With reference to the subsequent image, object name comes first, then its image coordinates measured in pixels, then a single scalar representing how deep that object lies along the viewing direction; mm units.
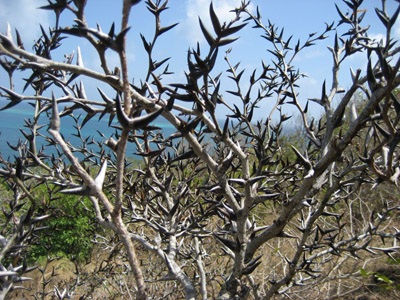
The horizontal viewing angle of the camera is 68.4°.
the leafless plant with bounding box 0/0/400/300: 545
